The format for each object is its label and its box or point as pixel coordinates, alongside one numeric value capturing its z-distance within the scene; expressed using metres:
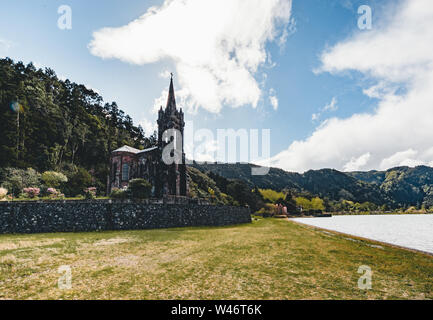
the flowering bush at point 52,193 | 26.03
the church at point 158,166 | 40.72
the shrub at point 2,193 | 21.90
